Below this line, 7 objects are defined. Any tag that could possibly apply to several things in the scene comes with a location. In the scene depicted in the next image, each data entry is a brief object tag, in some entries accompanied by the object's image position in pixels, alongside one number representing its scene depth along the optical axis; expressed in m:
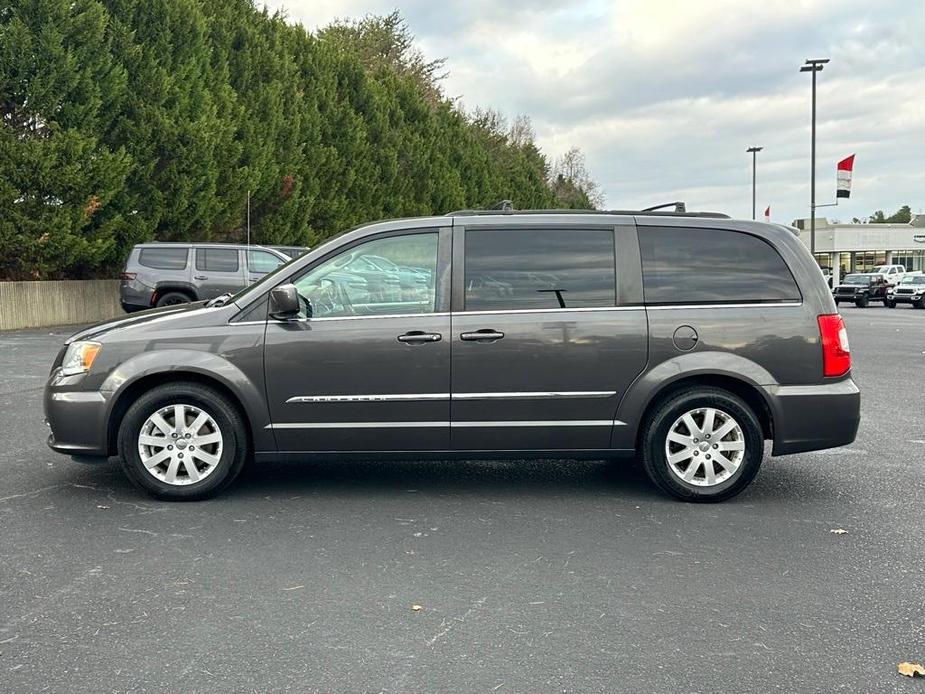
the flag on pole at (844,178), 33.81
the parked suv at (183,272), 17.72
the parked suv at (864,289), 38.91
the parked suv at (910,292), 37.84
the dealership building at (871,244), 79.50
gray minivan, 5.52
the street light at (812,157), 39.59
